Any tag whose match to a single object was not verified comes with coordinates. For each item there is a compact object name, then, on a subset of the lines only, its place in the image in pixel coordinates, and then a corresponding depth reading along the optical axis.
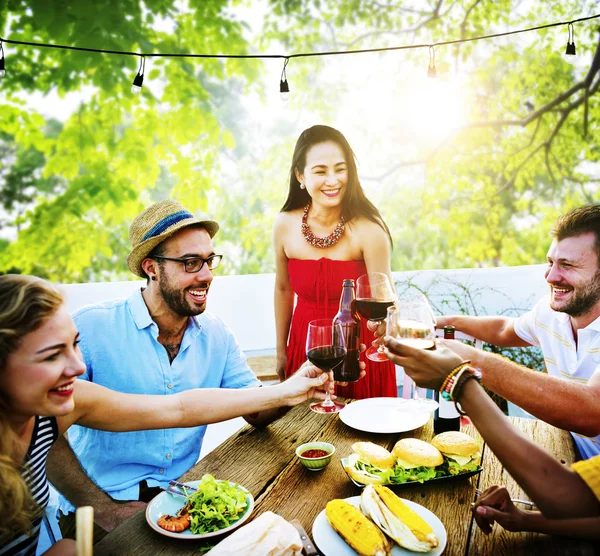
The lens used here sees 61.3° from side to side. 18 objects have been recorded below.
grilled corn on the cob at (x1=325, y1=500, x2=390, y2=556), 1.09
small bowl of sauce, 1.49
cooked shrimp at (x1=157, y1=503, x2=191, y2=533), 1.21
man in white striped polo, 1.59
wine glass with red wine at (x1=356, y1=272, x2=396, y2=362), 1.98
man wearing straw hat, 1.86
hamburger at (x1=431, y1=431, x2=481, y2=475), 1.44
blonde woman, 1.14
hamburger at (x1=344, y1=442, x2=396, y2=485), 1.38
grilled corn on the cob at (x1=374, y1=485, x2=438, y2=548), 1.12
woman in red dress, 2.79
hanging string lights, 3.06
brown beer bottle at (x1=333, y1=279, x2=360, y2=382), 1.93
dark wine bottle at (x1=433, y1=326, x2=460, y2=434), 1.68
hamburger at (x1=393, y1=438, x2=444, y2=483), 1.40
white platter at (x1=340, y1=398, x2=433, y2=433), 1.74
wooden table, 1.17
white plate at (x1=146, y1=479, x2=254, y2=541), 1.19
